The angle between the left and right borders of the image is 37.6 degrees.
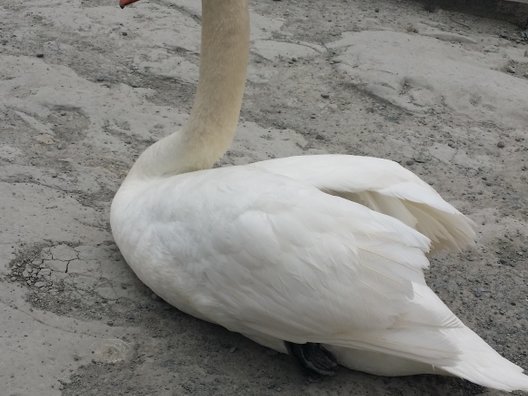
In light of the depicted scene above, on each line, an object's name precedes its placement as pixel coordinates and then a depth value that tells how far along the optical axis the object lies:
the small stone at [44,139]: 3.68
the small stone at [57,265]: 2.83
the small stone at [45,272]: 2.79
